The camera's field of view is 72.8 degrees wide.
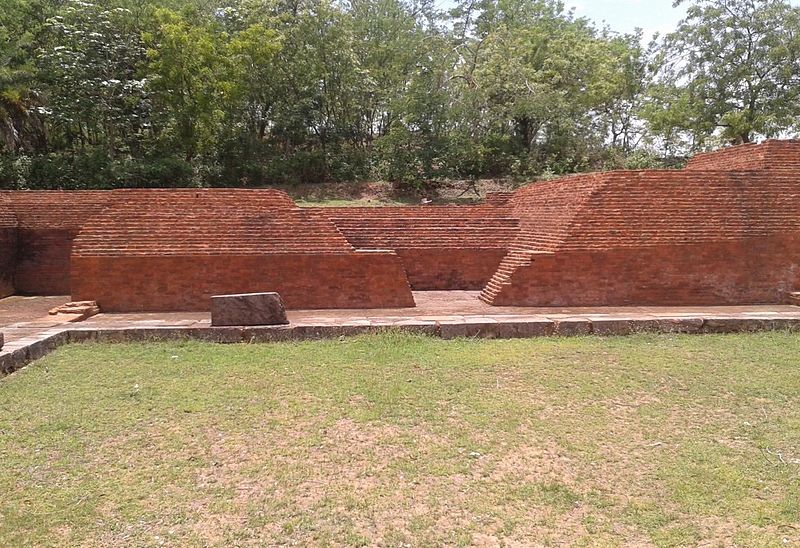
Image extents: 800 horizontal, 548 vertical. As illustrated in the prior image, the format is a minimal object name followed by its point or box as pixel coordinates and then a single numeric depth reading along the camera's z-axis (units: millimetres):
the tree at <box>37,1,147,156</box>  15234
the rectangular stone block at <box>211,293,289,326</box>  6133
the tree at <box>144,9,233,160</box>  15477
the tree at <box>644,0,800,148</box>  16625
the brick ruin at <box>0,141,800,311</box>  7445
